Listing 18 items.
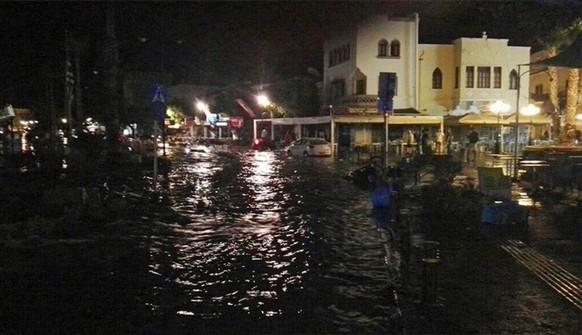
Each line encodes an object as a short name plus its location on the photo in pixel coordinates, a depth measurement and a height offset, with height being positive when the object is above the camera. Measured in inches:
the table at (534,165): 698.2 -46.9
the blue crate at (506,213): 446.6 -66.5
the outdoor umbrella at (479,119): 1330.0 +14.2
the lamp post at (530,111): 1160.8 +28.5
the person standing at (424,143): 946.0 -35.3
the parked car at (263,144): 1847.9 -56.7
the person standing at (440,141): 1354.6 -37.5
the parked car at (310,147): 1478.8 -54.3
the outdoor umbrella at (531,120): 1349.7 +12.3
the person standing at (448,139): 1387.1 -34.2
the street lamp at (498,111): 1219.2 +30.4
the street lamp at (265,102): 2030.4 +81.5
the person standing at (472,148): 1175.2 -50.5
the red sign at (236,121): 2458.2 +20.6
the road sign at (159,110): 621.0 +17.1
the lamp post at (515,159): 716.6 -42.8
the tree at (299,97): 1979.6 +96.8
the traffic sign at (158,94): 615.5 +33.8
